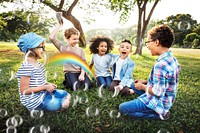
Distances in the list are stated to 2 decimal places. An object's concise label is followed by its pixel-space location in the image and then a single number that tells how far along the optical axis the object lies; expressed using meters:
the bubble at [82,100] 2.42
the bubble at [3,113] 2.14
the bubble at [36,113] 2.10
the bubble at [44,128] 1.95
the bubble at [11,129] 1.91
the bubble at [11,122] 1.96
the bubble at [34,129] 1.94
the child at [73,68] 2.75
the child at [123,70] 2.61
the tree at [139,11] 3.54
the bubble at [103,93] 2.57
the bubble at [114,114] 2.16
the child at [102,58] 2.87
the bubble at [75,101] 2.32
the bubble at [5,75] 2.91
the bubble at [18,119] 2.00
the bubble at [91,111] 2.16
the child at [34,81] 1.98
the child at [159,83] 2.00
